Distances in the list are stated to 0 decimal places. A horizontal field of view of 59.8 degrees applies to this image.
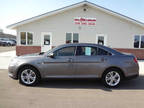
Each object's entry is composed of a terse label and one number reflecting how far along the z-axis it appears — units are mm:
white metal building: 12234
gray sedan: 4699
